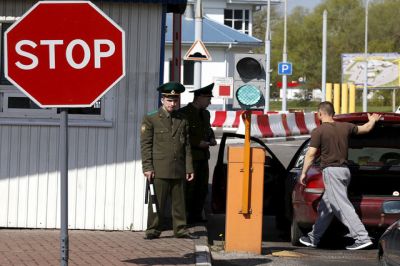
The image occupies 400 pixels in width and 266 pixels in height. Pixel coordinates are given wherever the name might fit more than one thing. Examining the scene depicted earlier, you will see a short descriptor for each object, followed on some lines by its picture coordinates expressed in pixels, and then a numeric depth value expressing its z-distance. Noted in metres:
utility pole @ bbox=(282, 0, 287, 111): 51.10
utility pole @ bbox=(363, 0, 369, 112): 62.81
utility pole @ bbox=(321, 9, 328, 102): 50.04
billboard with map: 77.38
